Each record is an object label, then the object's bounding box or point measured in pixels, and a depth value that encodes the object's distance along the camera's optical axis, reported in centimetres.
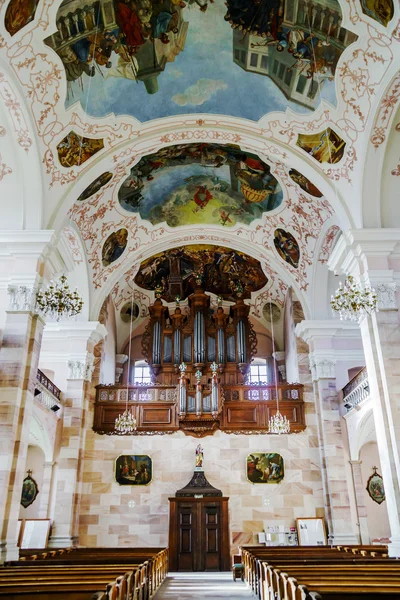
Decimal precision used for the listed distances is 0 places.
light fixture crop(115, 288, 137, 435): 1521
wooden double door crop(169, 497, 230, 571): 1536
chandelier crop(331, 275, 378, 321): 984
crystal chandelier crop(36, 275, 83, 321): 988
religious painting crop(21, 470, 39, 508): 1689
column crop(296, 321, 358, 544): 1477
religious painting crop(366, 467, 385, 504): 1658
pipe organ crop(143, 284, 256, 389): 1864
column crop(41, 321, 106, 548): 1499
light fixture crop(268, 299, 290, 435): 1538
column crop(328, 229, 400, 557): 970
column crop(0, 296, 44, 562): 954
